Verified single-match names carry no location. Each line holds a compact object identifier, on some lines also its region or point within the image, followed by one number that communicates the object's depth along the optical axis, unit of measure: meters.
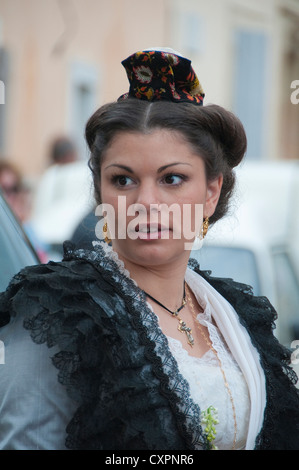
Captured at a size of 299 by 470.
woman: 3.75
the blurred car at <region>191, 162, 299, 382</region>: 9.04
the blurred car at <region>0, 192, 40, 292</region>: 5.00
